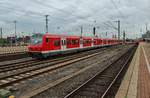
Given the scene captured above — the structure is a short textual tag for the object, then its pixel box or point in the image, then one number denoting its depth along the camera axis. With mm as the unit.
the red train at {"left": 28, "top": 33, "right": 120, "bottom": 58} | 20247
